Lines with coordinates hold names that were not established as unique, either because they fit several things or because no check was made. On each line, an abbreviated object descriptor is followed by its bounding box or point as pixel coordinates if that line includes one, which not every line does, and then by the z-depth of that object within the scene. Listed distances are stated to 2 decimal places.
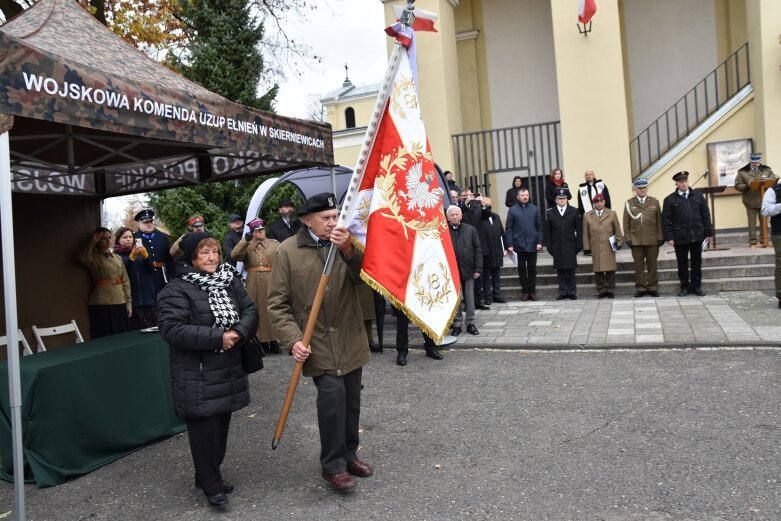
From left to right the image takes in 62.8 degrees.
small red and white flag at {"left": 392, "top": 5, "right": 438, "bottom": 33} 4.24
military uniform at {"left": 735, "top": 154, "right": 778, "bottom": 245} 12.07
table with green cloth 4.62
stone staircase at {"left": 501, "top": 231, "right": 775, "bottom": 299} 10.58
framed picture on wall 14.12
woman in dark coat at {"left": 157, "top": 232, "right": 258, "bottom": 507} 3.97
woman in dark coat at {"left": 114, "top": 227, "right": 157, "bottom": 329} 8.57
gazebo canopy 3.88
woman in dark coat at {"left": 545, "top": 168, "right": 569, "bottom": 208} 13.33
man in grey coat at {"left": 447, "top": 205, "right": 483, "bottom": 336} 8.60
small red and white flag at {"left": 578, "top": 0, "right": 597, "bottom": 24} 14.09
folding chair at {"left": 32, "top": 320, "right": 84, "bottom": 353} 6.77
